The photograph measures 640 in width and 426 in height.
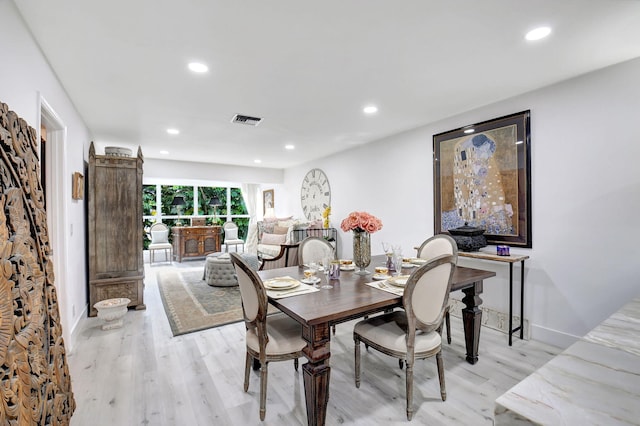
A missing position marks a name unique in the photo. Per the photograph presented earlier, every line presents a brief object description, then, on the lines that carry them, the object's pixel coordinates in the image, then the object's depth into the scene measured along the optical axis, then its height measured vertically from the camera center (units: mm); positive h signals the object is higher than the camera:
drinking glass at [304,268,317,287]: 2145 -463
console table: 2756 -526
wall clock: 6158 +470
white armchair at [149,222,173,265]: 6945 -539
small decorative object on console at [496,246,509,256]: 2875 -359
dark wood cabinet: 7104 -622
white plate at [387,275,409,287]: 2023 -463
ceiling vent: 3650 +1225
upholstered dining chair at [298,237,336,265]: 3016 -360
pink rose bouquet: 2338 -65
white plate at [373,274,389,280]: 2313 -490
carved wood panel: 1193 -403
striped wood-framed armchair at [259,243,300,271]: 4141 -594
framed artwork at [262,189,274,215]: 8500 +459
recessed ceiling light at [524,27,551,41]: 1895 +1189
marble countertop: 649 -445
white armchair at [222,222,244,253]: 7723 -530
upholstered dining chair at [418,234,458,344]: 2757 -322
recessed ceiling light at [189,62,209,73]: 2332 +1198
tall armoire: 3592 -159
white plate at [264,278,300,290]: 1970 -472
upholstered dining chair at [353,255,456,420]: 1761 -682
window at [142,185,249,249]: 7906 +268
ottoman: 4789 -938
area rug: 3359 -1194
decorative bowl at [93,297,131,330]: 3152 -1039
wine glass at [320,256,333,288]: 2277 -380
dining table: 1558 -528
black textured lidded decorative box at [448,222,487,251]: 3113 -261
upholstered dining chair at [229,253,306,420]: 1746 -773
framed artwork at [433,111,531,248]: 2973 +399
